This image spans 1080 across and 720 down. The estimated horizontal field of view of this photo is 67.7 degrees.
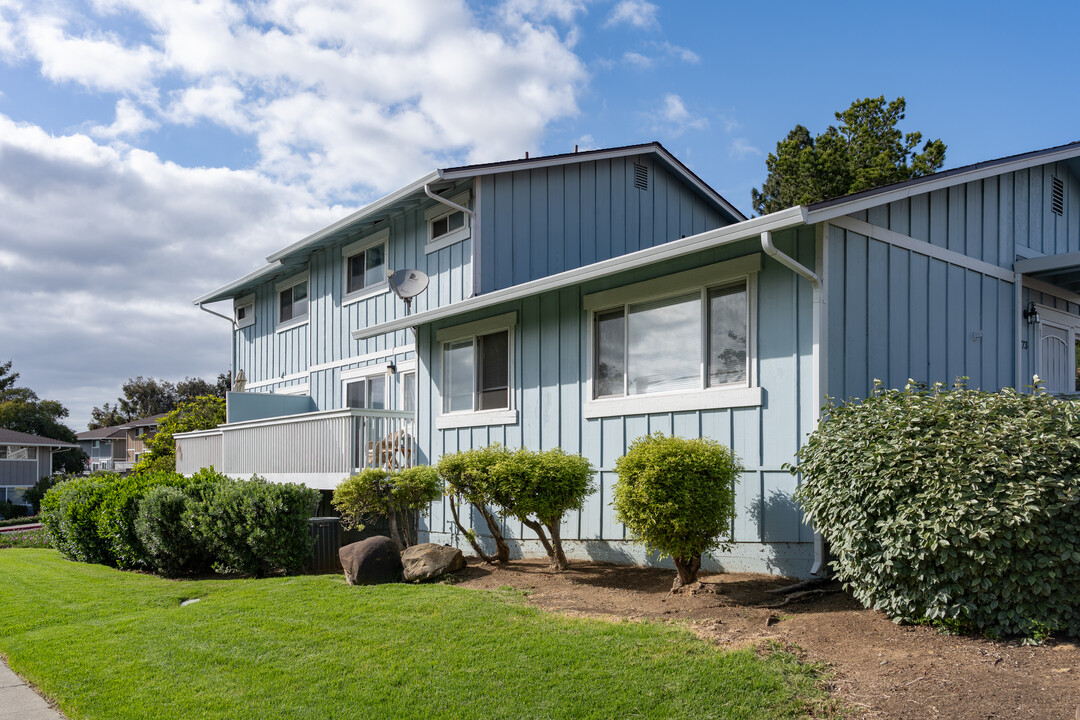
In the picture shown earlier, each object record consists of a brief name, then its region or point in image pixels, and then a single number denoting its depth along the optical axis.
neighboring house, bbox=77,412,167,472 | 55.25
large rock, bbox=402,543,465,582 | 9.15
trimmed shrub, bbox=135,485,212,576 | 11.34
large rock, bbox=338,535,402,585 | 8.99
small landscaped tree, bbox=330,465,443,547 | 10.70
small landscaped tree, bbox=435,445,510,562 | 9.19
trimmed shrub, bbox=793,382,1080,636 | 5.33
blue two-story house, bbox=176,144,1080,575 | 8.14
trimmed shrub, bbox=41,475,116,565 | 13.74
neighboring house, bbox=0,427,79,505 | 45.28
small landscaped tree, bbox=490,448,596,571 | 8.89
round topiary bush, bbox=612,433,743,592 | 7.41
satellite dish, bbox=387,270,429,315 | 13.87
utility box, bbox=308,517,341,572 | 12.02
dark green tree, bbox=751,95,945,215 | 24.27
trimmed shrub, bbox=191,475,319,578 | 10.64
